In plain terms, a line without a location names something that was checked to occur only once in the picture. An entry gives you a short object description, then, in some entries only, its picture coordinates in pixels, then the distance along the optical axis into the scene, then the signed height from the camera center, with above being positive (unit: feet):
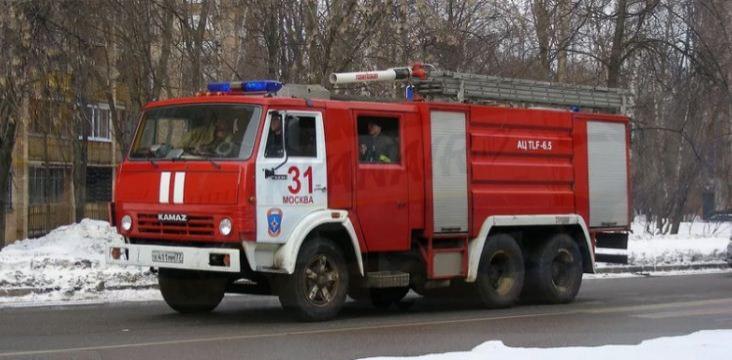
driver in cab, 38.73 +1.96
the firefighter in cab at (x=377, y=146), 41.87 +1.74
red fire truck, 38.27 -0.15
